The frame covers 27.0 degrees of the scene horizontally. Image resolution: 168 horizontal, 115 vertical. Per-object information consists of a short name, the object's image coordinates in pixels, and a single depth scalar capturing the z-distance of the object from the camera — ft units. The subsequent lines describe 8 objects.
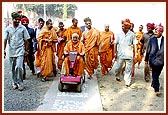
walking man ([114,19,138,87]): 29.68
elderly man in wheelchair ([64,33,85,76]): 27.53
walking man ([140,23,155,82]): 31.34
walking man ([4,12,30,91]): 26.03
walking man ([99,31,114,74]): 35.45
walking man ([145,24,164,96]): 25.46
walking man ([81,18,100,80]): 32.42
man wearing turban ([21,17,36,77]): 31.04
